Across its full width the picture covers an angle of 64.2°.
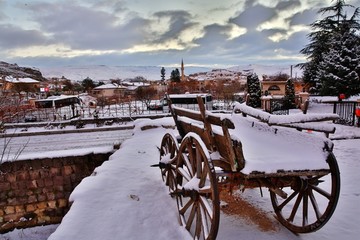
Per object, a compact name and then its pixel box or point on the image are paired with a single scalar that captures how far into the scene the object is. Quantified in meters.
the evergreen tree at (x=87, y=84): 59.03
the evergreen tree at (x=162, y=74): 85.25
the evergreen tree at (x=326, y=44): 18.92
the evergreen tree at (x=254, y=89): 23.65
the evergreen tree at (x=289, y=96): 20.68
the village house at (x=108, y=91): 56.06
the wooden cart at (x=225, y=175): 2.87
